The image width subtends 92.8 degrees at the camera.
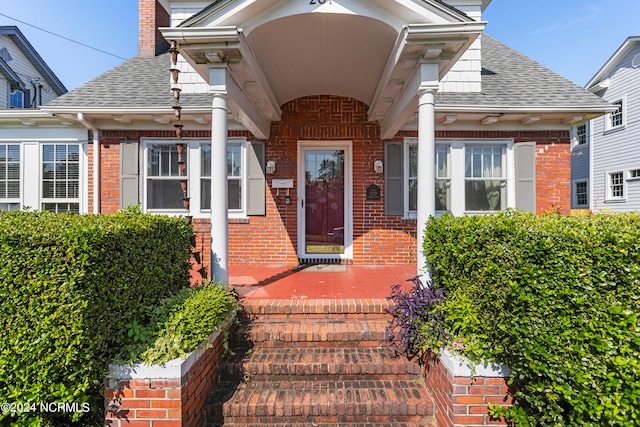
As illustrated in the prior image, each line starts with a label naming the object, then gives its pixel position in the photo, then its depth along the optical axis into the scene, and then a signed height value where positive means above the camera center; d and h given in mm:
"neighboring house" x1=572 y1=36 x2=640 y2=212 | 11039 +2899
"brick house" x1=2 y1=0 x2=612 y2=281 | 5180 +1093
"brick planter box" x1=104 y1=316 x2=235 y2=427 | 2070 -1237
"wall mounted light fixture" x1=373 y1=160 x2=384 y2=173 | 5529 +865
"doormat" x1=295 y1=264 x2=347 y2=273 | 5030 -923
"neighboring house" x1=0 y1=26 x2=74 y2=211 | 5746 +1079
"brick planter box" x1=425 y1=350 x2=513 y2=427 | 2127 -1252
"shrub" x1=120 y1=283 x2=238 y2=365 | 2148 -872
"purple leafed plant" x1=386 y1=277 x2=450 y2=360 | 2488 -950
